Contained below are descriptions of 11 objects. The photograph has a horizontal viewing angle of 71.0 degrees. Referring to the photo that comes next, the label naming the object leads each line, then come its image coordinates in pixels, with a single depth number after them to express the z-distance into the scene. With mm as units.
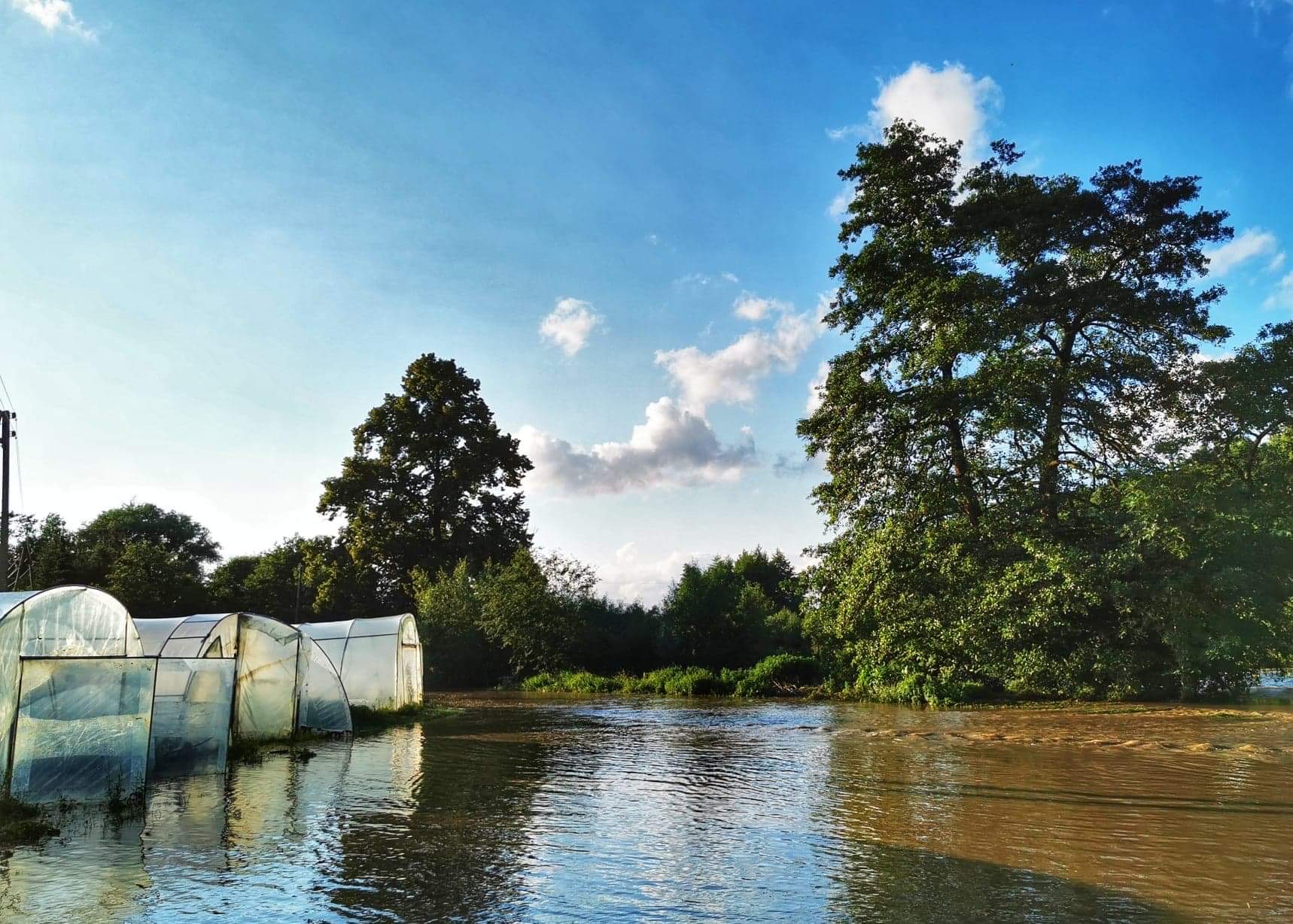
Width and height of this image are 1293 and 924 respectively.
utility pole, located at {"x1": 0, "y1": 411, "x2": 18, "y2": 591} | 27016
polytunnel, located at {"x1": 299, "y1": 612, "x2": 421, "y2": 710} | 25922
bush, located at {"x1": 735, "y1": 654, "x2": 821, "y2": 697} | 35531
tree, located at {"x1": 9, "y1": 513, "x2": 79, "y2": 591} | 54250
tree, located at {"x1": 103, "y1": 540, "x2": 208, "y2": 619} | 52125
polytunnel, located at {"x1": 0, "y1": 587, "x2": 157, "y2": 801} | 11055
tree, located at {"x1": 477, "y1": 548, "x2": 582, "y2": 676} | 42656
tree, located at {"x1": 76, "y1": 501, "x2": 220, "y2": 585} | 63094
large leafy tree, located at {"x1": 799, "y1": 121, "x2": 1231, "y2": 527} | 27766
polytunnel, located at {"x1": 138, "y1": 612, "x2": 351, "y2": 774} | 14719
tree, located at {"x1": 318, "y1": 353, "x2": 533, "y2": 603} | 55469
